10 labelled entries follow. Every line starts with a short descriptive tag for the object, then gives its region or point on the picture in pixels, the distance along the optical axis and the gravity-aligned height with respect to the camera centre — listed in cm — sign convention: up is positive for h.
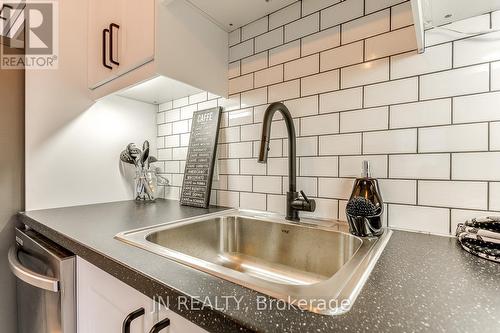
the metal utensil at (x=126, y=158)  142 +3
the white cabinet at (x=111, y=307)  45 -31
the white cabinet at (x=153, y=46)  93 +50
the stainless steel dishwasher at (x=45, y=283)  70 -36
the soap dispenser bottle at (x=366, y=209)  68 -12
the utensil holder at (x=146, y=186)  143 -13
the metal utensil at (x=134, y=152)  142 +7
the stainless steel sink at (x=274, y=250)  41 -24
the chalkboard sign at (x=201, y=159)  119 +2
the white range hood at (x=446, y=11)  61 +40
